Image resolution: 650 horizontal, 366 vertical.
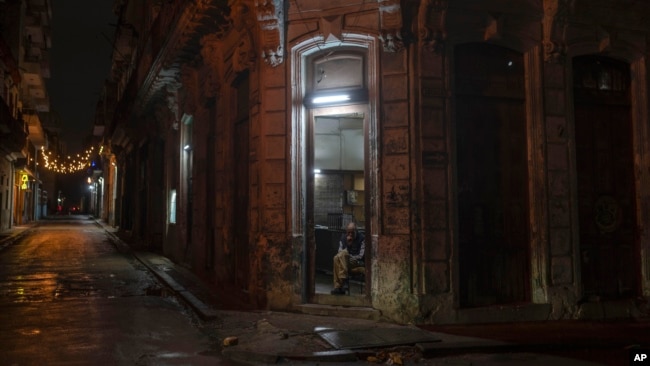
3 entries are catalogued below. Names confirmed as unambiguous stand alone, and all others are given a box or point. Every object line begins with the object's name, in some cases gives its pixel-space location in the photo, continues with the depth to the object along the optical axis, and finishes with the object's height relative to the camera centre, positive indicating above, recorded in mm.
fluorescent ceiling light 8836 +1793
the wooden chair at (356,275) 9595 -1316
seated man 9484 -932
